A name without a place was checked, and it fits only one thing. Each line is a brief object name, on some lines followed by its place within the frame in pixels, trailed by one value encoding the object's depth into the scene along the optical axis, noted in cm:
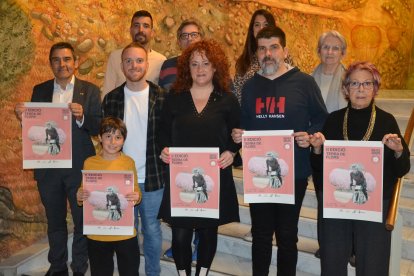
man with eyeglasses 318
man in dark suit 290
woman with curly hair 254
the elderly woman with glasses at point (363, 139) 218
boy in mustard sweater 258
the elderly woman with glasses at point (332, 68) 305
